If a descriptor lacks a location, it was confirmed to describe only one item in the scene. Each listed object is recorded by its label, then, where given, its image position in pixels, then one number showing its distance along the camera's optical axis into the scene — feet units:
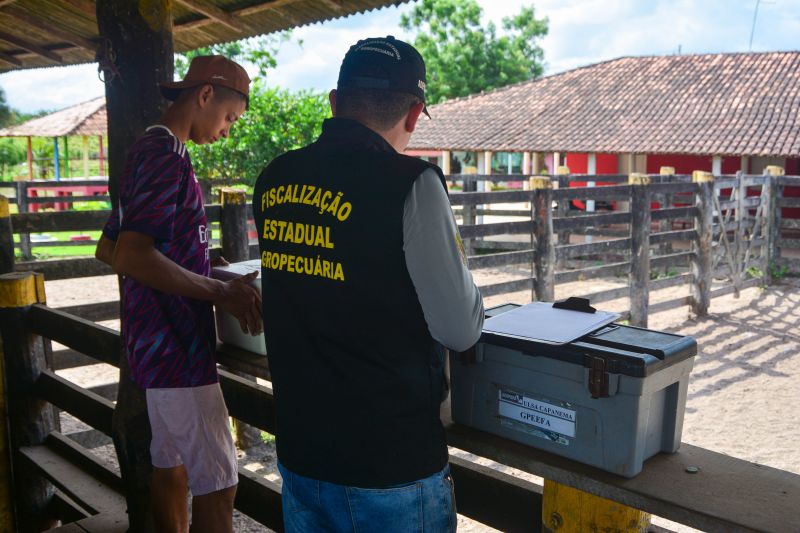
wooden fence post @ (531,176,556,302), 27.20
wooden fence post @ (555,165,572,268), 43.93
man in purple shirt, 7.25
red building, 62.18
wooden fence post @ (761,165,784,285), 40.57
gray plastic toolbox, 5.19
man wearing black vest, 5.15
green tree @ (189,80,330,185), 54.24
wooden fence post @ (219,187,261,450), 15.48
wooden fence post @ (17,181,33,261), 40.83
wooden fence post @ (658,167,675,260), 39.14
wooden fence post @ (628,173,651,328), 30.35
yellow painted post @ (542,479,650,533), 5.80
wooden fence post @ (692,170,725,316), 34.22
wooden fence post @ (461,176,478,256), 43.98
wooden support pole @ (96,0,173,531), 9.50
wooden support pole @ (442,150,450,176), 82.11
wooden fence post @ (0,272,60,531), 12.00
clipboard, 5.74
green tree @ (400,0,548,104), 140.56
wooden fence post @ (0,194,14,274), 12.78
